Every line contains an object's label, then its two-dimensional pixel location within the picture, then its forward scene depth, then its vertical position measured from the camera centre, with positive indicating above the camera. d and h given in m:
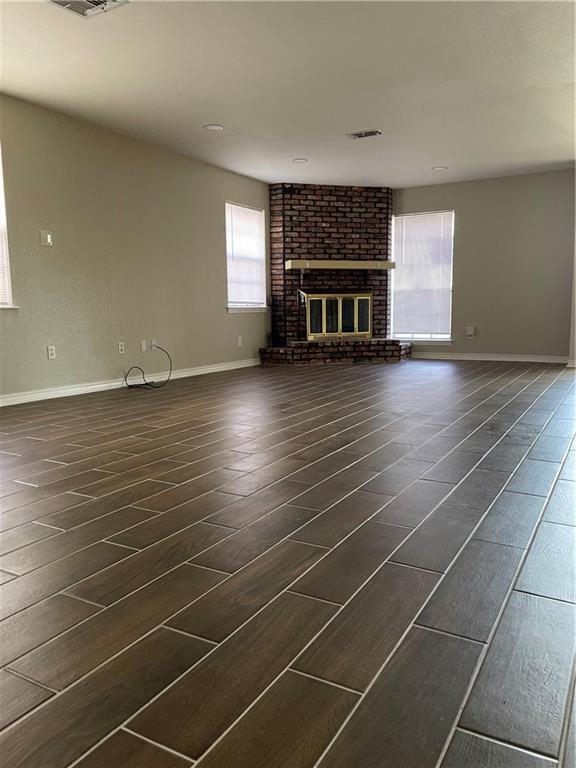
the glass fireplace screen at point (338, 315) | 8.11 -0.02
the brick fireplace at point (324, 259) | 8.04 +0.81
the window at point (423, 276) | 8.46 +0.55
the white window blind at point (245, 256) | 7.49 +0.81
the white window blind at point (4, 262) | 4.61 +0.46
